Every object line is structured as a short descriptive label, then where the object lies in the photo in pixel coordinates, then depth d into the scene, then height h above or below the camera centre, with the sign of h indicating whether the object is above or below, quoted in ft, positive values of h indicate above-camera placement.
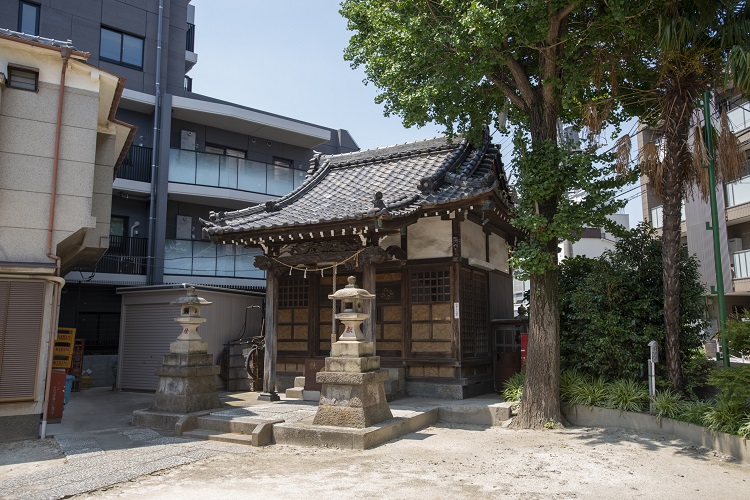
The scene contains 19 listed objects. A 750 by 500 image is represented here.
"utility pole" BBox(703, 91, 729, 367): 33.12 +8.04
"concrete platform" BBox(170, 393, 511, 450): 30.22 -5.57
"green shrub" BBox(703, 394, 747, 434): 27.32 -4.36
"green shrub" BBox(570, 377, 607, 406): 34.68 -4.03
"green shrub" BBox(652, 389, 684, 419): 31.37 -4.31
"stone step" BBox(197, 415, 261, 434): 32.81 -5.71
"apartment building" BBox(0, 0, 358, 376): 64.13 +20.07
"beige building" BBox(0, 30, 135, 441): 30.40 +7.98
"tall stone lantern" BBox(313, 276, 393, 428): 31.24 -2.90
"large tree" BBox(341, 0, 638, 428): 33.19 +16.15
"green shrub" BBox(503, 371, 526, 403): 37.79 -4.10
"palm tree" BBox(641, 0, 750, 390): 31.42 +13.88
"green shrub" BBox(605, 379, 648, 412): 33.21 -4.02
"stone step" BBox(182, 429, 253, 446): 31.76 -6.31
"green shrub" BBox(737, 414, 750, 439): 26.21 -4.79
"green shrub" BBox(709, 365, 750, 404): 27.37 -2.68
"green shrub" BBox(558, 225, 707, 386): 34.81 +1.15
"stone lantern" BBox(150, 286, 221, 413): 36.47 -2.93
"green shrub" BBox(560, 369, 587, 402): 35.73 -3.45
